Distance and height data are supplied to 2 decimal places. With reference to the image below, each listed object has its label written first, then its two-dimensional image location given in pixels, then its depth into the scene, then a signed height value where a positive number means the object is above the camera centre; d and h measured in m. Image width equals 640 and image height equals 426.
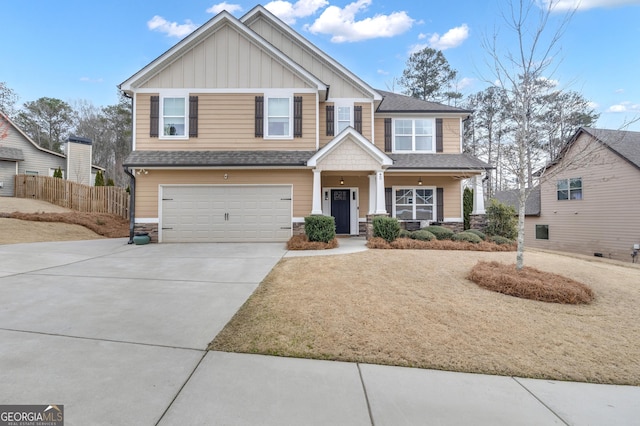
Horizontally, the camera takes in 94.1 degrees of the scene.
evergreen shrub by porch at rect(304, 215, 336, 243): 9.97 -0.31
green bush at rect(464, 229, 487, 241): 11.34 -0.57
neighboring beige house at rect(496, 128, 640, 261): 14.84 +0.80
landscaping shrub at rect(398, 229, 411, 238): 10.86 -0.56
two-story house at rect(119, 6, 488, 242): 11.13 +2.86
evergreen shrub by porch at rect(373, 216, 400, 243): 10.25 -0.32
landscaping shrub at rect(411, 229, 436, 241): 10.53 -0.60
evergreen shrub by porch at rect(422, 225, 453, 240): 11.12 -0.52
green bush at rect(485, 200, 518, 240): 11.70 -0.04
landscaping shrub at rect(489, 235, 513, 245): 10.76 -0.76
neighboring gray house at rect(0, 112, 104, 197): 19.22 +4.21
